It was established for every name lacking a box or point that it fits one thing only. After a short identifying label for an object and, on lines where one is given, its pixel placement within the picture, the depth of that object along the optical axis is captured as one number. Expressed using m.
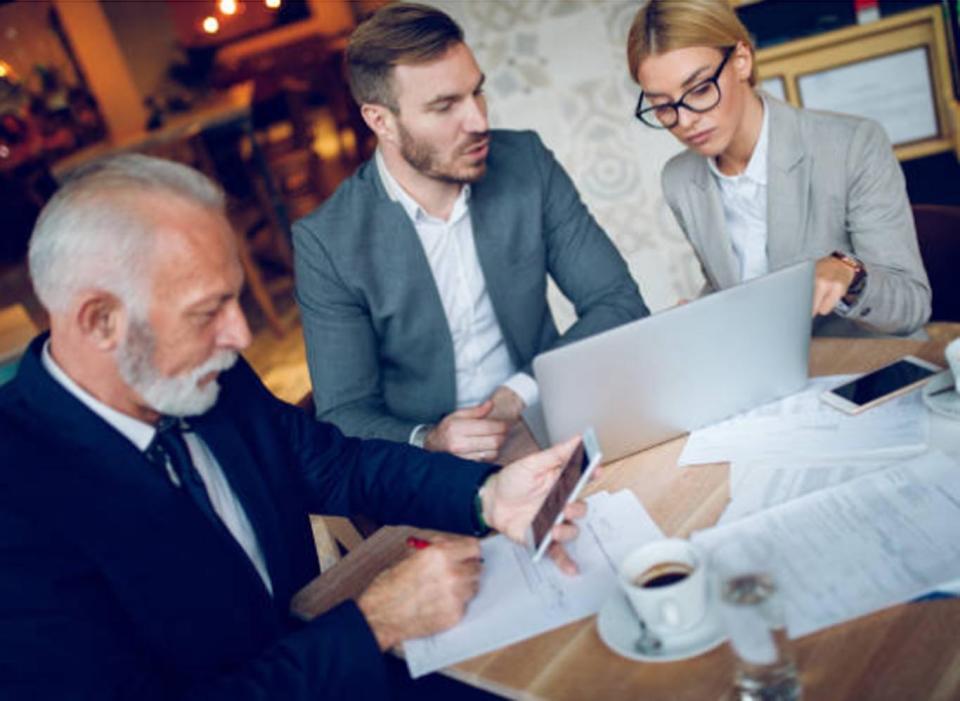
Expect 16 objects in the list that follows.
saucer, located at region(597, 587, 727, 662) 0.91
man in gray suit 1.86
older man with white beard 1.04
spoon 0.93
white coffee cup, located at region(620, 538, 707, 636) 0.91
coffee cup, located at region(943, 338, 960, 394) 1.20
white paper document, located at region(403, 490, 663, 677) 1.03
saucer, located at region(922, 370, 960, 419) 1.20
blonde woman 1.69
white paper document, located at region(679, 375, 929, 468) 1.18
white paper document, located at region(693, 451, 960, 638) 0.92
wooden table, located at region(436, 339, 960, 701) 0.83
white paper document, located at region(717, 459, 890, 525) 1.12
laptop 1.22
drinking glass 0.82
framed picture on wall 3.81
